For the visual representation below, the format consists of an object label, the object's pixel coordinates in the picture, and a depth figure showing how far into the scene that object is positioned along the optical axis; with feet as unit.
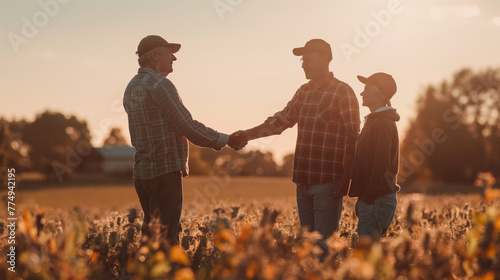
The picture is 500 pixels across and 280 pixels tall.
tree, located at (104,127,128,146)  474.08
